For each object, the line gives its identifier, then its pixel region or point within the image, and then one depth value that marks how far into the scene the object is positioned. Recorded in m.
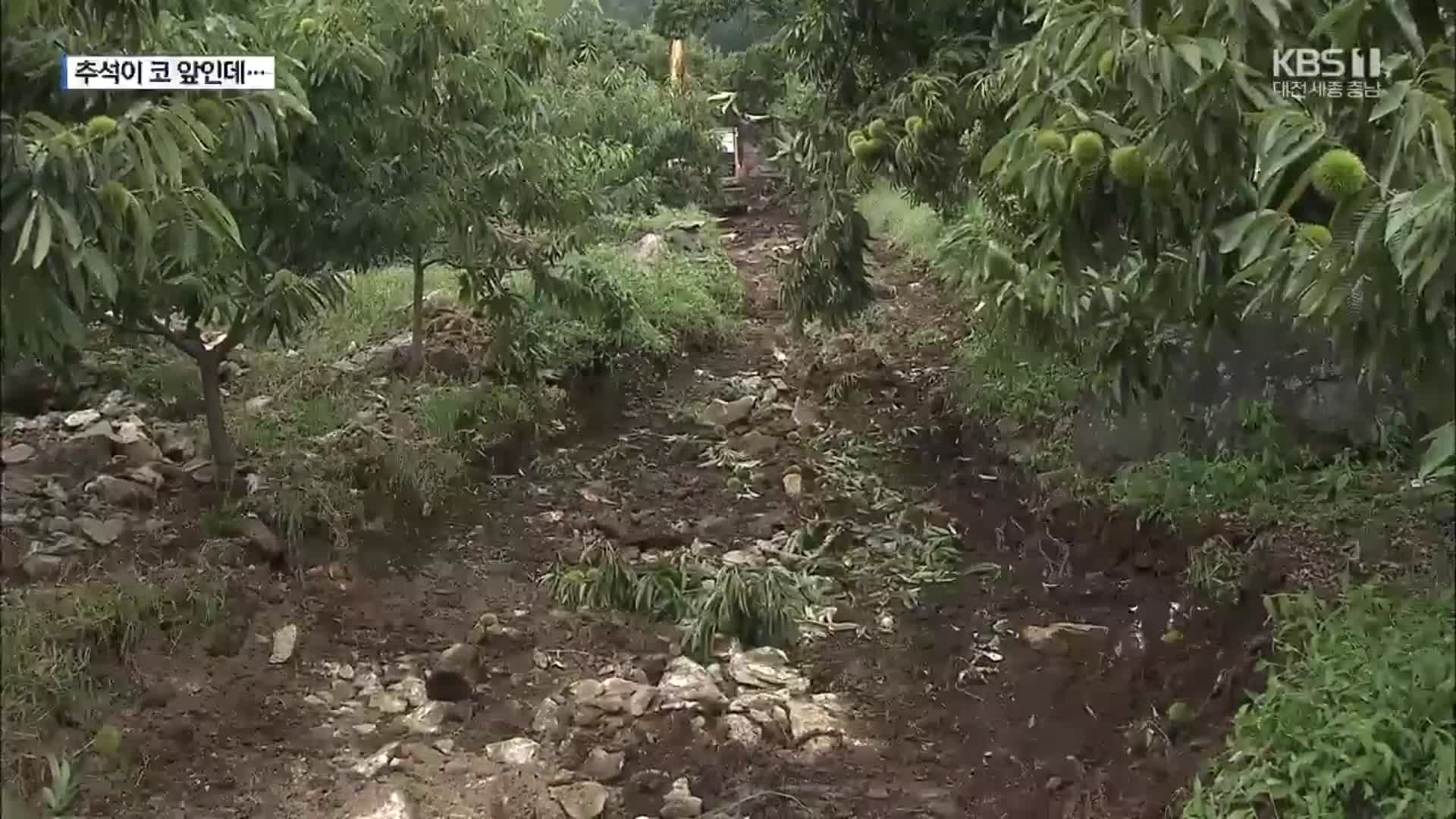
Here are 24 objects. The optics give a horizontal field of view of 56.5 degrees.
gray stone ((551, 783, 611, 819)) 3.02
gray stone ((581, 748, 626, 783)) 3.16
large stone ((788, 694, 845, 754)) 3.40
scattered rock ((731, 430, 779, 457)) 5.80
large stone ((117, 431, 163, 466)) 3.74
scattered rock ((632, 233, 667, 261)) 8.25
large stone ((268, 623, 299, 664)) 3.58
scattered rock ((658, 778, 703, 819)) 3.00
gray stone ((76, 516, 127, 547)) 3.12
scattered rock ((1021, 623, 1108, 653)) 3.90
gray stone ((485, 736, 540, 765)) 3.25
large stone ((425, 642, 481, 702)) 3.54
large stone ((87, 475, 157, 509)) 3.43
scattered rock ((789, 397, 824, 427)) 6.23
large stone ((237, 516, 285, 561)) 3.96
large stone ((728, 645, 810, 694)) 3.74
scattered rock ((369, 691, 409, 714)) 3.47
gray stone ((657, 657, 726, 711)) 3.48
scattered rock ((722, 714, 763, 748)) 3.34
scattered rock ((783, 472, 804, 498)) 5.31
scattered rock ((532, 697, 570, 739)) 3.38
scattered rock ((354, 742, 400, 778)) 3.13
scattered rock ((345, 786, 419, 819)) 2.92
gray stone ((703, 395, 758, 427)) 6.18
